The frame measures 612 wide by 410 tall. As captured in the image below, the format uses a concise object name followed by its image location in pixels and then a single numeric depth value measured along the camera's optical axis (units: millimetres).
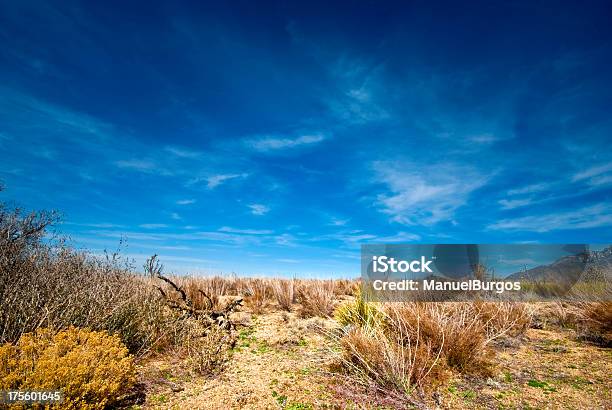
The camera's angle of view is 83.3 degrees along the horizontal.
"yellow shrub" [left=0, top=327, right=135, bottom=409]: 3266
